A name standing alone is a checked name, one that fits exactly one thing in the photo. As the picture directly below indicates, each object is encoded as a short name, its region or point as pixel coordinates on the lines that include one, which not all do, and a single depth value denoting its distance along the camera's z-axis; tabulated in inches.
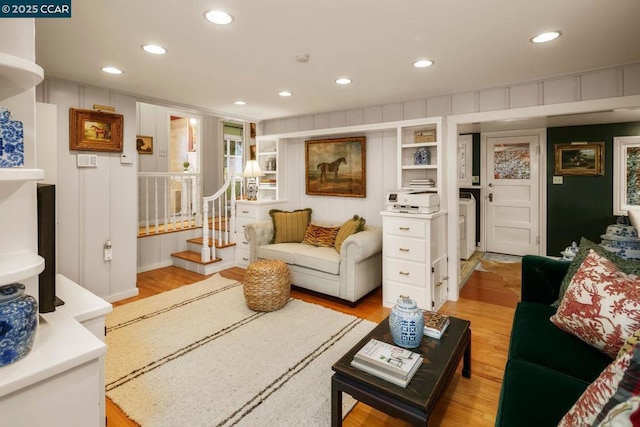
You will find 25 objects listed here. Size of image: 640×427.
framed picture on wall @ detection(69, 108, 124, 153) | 126.0
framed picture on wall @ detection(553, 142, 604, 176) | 194.1
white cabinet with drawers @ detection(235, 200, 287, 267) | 182.1
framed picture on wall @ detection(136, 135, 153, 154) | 216.0
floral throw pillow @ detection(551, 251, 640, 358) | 60.1
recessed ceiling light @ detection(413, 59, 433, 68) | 101.8
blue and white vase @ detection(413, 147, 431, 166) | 144.9
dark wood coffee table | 54.5
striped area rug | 73.7
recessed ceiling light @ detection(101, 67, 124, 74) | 109.2
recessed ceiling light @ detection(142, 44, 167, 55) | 90.8
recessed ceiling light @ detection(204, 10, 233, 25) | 73.0
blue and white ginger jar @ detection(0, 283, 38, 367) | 36.9
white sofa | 133.9
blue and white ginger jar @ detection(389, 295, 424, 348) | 68.4
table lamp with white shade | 185.6
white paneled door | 212.8
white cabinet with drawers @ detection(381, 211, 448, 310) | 126.3
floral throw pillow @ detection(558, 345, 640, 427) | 30.3
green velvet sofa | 48.1
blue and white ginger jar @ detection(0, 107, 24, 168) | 38.4
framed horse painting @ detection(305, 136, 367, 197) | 167.5
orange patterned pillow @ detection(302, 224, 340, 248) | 158.1
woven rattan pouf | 125.0
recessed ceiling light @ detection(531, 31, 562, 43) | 83.0
